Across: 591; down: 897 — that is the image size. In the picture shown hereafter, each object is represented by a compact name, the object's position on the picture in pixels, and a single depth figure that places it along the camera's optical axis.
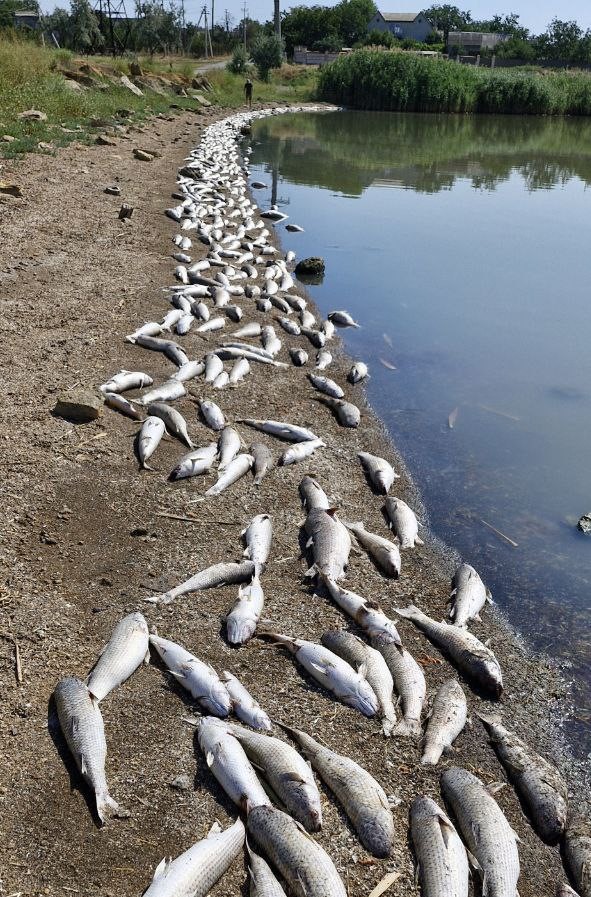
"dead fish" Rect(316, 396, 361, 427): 8.49
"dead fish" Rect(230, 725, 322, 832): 3.69
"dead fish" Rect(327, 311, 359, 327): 11.82
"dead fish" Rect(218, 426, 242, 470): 7.07
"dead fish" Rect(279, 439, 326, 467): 7.31
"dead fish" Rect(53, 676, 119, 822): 3.71
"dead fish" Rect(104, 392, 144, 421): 7.54
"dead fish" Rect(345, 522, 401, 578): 5.94
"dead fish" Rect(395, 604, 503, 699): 4.86
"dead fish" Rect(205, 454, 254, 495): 6.66
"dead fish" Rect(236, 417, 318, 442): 7.79
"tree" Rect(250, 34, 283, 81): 54.41
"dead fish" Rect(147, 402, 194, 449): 7.36
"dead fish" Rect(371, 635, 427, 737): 4.48
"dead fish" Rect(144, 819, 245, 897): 3.26
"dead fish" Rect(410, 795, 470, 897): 3.49
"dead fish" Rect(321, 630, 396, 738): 4.53
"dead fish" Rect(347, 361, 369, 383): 9.80
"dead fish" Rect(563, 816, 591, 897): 3.76
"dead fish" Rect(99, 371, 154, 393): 7.83
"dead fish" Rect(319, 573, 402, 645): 5.07
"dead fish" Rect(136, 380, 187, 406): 7.92
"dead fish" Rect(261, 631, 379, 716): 4.52
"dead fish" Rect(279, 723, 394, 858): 3.67
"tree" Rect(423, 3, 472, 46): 114.12
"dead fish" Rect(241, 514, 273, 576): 5.74
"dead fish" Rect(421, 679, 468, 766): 4.31
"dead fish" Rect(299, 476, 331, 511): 6.58
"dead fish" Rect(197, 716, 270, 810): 3.76
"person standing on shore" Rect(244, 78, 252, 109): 43.57
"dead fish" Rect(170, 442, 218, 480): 6.75
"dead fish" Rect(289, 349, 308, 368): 9.89
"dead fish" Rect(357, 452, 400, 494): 7.21
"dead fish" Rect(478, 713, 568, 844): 4.02
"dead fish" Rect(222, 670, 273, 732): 4.25
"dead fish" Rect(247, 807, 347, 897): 3.31
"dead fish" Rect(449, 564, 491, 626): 5.52
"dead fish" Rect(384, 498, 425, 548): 6.45
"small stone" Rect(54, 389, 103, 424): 7.06
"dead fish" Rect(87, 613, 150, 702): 4.33
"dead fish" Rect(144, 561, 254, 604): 5.25
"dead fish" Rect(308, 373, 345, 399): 9.03
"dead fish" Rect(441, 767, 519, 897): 3.60
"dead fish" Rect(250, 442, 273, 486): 7.00
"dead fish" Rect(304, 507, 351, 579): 5.70
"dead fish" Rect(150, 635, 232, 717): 4.29
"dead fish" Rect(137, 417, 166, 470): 6.86
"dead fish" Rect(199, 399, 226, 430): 7.80
